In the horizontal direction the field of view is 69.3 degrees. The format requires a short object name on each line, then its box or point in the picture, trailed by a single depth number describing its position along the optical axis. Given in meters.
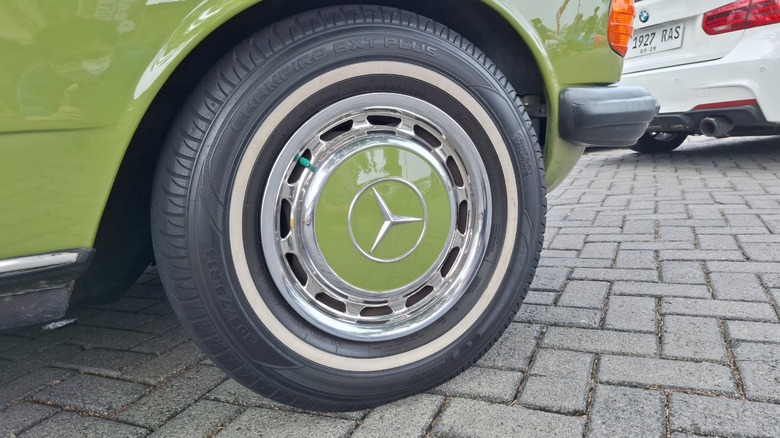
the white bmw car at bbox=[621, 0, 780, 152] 4.17
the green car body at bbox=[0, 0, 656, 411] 1.15
